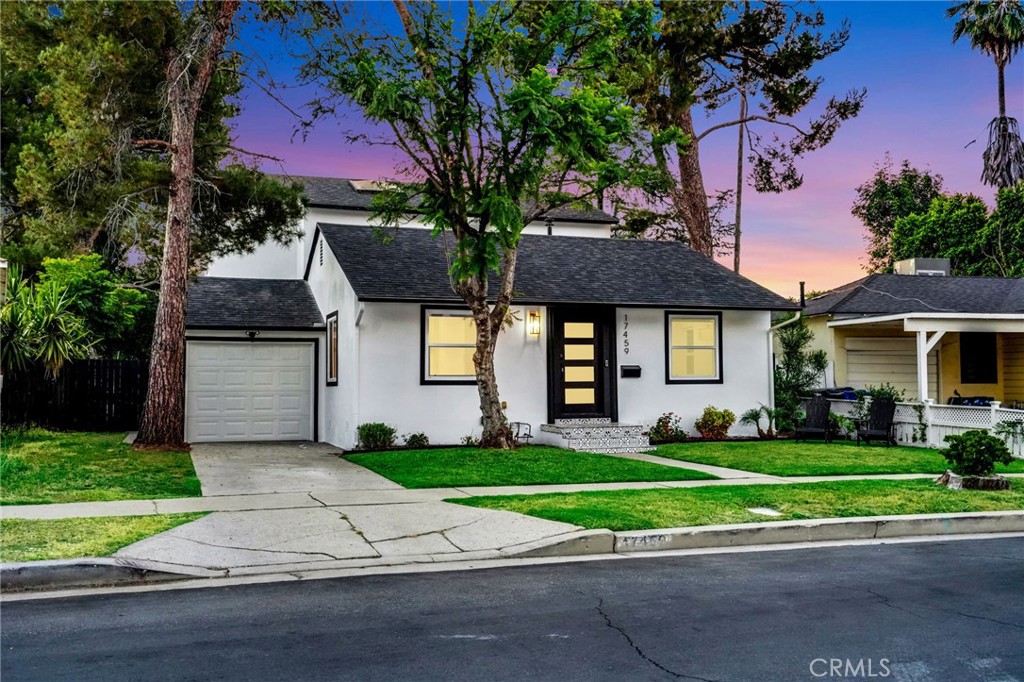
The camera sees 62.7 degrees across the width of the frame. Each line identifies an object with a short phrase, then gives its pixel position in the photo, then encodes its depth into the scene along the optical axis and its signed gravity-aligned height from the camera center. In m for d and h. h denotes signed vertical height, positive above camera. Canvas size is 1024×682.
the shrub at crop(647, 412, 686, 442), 18.44 -1.08
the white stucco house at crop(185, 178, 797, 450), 17.05 +0.81
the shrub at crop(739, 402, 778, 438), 19.22 -0.83
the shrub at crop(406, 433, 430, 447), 16.78 -1.16
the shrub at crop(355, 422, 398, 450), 16.41 -1.02
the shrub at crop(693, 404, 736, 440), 18.83 -0.93
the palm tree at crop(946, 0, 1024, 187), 34.25 +14.22
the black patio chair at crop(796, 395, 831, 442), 18.22 -0.86
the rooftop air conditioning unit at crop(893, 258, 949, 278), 28.39 +3.87
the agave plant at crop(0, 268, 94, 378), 17.03 +1.13
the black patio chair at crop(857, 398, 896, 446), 17.64 -0.86
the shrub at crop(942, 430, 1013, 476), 11.17 -0.97
